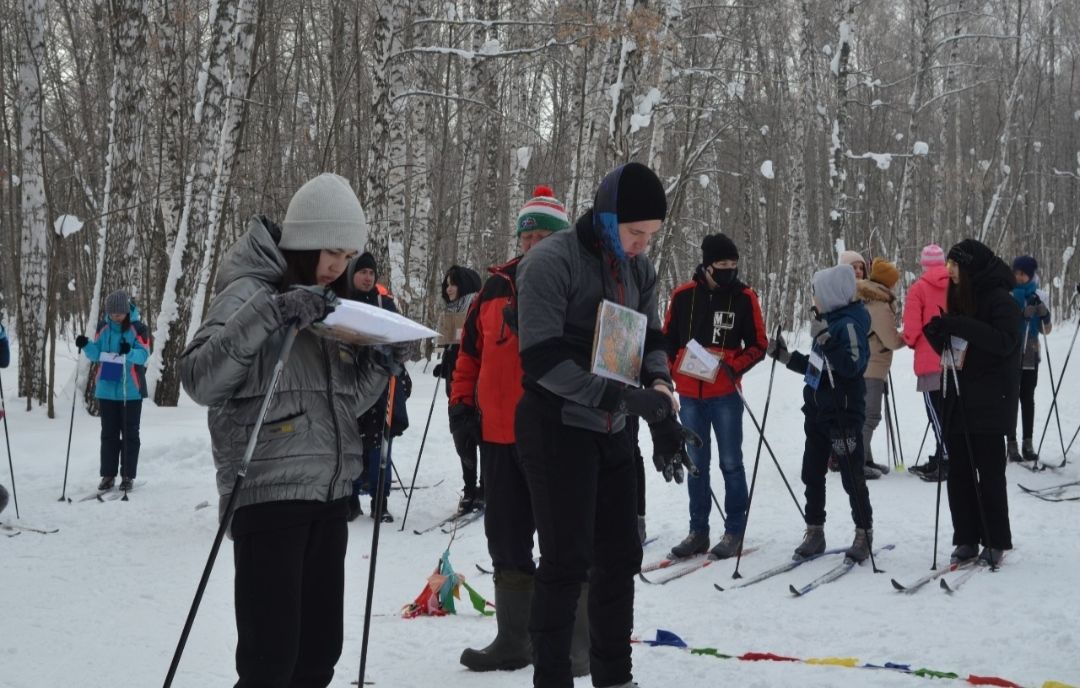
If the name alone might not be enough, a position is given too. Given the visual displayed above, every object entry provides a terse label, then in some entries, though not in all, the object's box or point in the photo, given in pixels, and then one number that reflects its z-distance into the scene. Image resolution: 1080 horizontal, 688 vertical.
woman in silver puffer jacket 2.79
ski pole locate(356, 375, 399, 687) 3.39
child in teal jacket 9.11
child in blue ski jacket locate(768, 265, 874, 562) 6.38
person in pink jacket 8.09
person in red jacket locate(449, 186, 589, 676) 4.44
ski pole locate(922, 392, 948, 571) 6.98
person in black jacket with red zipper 6.59
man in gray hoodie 3.49
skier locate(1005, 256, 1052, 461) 9.79
